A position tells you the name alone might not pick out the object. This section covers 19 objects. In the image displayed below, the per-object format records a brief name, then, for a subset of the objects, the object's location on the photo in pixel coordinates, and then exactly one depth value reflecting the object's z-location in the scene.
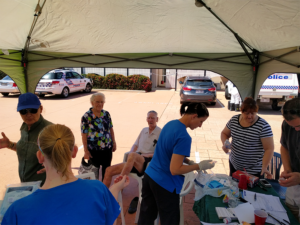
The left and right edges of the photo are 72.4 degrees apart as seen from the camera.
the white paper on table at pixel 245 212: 1.65
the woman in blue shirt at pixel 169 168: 1.71
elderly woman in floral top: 3.06
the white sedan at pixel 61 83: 12.02
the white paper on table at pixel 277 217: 1.64
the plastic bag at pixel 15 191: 1.44
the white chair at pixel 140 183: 2.70
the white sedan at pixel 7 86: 12.27
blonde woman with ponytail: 0.94
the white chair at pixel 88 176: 2.07
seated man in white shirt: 2.79
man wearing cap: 2.04
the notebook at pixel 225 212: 1.69
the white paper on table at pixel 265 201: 1.80
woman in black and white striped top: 2.41
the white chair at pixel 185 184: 2.37
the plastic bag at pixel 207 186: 2.03
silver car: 10.73
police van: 9.20
